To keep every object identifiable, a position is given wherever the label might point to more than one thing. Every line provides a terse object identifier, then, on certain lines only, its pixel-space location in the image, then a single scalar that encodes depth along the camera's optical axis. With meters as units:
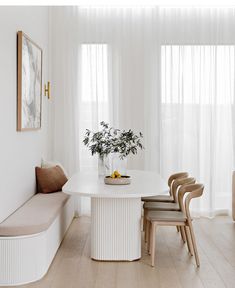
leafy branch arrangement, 2.66
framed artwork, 2.58
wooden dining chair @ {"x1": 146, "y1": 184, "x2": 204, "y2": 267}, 2.37
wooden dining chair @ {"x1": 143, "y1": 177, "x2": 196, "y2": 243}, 2.69
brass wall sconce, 3.45
